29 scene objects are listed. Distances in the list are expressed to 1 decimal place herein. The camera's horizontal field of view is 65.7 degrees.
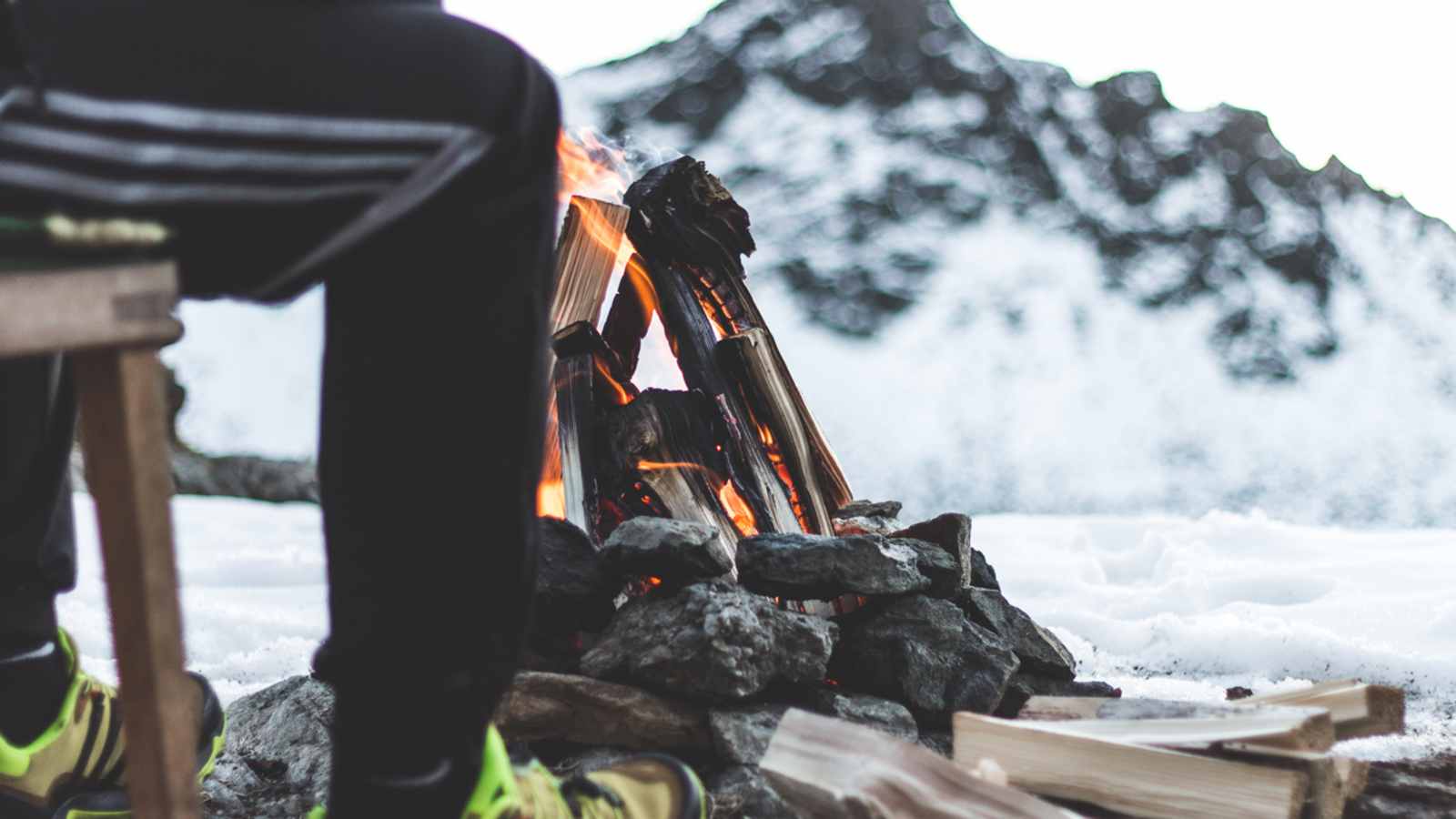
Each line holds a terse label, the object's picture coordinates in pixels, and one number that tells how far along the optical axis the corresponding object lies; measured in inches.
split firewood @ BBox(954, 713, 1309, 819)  54.3
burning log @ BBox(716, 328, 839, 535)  110.7
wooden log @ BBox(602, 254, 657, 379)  113.3
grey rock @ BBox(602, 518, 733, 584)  87.7
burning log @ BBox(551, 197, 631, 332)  106.3
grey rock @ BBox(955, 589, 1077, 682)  101.0
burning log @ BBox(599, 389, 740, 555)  104.7
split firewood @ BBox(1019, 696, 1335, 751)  55.6
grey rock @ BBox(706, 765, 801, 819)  76.0
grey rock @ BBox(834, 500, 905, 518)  121.4
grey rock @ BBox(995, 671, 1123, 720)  97.3
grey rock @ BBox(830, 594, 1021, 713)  90.0
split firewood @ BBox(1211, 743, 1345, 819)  55.2
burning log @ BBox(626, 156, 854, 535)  110.2
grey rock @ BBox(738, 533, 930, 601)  91.2
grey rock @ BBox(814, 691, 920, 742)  85.8
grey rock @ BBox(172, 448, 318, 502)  264.8
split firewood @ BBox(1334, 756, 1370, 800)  67.6
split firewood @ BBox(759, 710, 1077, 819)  49.3
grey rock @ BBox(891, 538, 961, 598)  99.0
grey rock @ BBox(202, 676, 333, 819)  82.0
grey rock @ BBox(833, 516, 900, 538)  113.6
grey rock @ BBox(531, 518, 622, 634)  91.0
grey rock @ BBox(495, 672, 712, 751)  83.7
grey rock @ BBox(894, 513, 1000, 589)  104.6
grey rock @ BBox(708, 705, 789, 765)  80.4
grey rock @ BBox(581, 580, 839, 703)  82.1
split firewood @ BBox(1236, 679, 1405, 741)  62.0
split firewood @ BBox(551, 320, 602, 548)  101.7
